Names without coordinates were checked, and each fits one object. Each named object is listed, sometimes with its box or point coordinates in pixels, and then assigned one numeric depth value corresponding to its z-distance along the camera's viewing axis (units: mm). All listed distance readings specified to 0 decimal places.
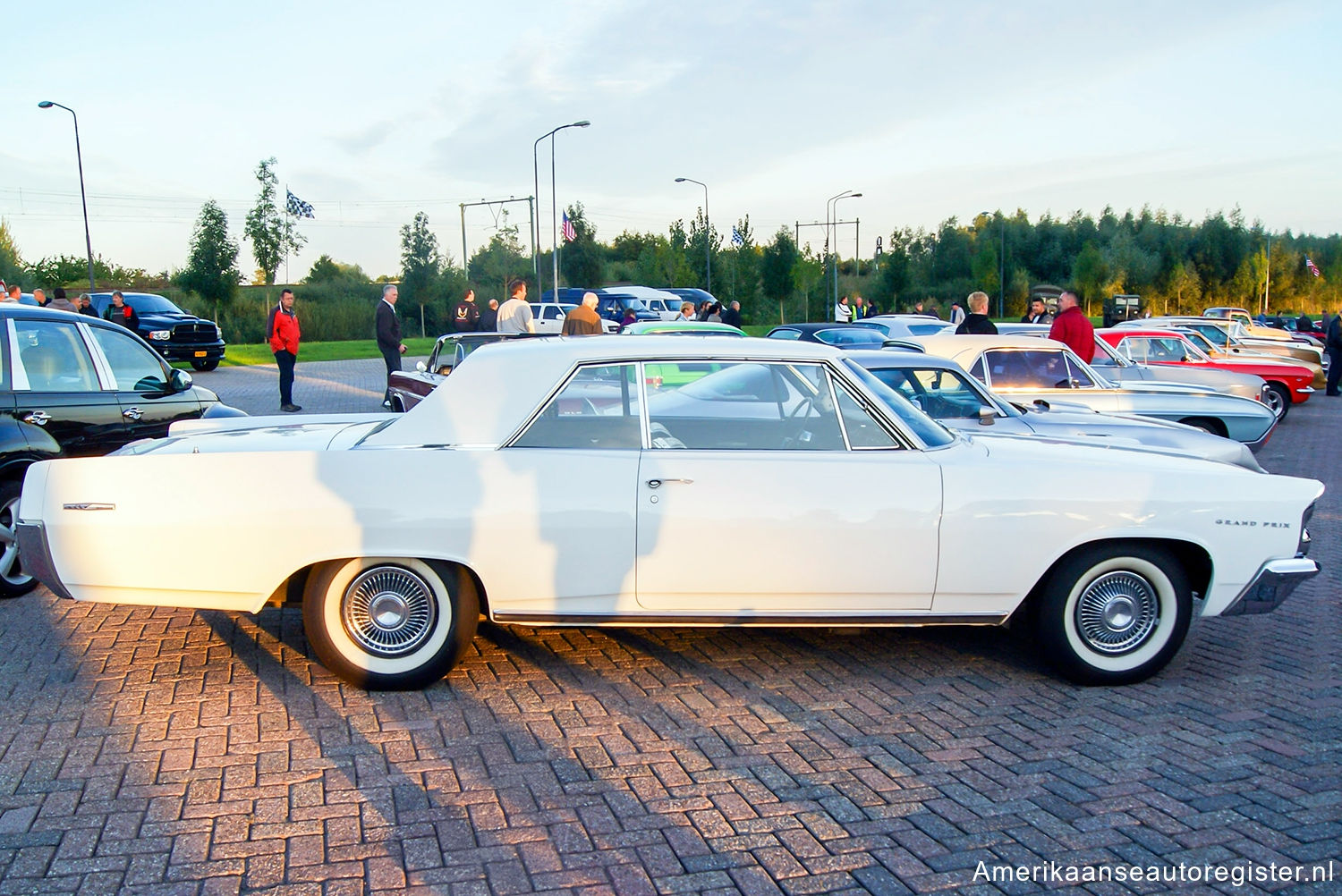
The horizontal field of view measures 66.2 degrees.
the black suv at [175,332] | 22984
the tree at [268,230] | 45500
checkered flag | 46375
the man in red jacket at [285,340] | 15039
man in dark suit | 15797
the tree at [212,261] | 42906
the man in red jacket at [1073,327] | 11609
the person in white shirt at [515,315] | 14461
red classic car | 16531
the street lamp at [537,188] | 40875
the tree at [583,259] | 67125
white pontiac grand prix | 4289
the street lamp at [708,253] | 53156
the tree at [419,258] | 56031
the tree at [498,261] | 64375
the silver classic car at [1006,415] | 7848
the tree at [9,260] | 49469
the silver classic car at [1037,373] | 9984
